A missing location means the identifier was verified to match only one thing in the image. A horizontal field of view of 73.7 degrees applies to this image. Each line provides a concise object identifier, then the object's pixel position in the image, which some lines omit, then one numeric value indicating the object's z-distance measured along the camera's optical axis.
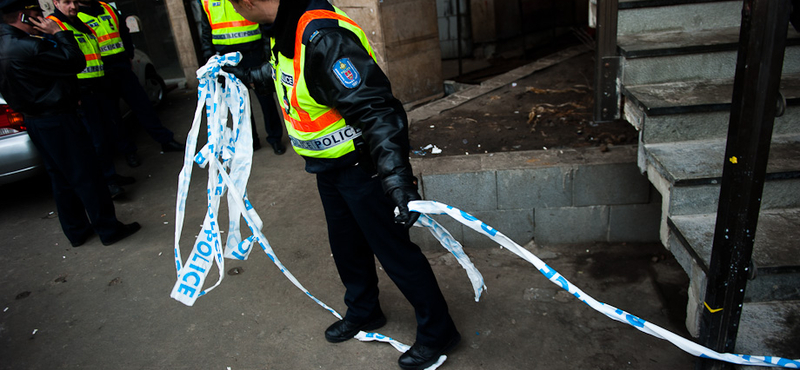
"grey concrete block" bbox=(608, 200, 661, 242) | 3.63
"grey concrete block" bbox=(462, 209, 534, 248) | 3.76
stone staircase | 2.37
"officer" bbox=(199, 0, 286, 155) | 5.29
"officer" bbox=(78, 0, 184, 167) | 5.81
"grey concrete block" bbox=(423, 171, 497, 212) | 3.66
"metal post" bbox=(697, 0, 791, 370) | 1.70
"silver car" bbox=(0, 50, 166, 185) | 4.96
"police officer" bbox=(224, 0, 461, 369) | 2.22
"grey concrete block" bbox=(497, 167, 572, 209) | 3.58
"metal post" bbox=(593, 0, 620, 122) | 3.73
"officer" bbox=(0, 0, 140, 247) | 3.96
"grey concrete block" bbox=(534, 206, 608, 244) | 3.70
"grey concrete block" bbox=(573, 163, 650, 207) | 3.49
